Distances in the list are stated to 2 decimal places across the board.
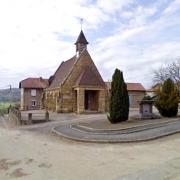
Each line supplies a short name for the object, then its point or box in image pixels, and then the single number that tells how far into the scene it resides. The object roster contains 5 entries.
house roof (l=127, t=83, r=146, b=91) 36.50
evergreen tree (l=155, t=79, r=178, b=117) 15.49
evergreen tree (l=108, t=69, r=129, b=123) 14.73
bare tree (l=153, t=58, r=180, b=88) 33.61
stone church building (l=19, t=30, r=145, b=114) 25.02
